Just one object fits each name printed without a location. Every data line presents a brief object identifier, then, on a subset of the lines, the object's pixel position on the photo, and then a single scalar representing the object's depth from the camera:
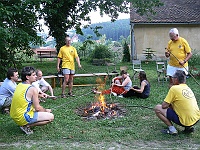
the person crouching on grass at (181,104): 3.83
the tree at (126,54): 15.68
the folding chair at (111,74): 8.44
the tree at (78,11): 9.01
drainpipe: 15.54
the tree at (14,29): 5.84
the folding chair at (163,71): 8.49
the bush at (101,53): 15.37
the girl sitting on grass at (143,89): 6.18
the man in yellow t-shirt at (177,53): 5.60
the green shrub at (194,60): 10.91
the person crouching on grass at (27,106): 3.91
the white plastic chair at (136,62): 9.57
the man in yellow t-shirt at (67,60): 6.52
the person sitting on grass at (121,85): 6.46
